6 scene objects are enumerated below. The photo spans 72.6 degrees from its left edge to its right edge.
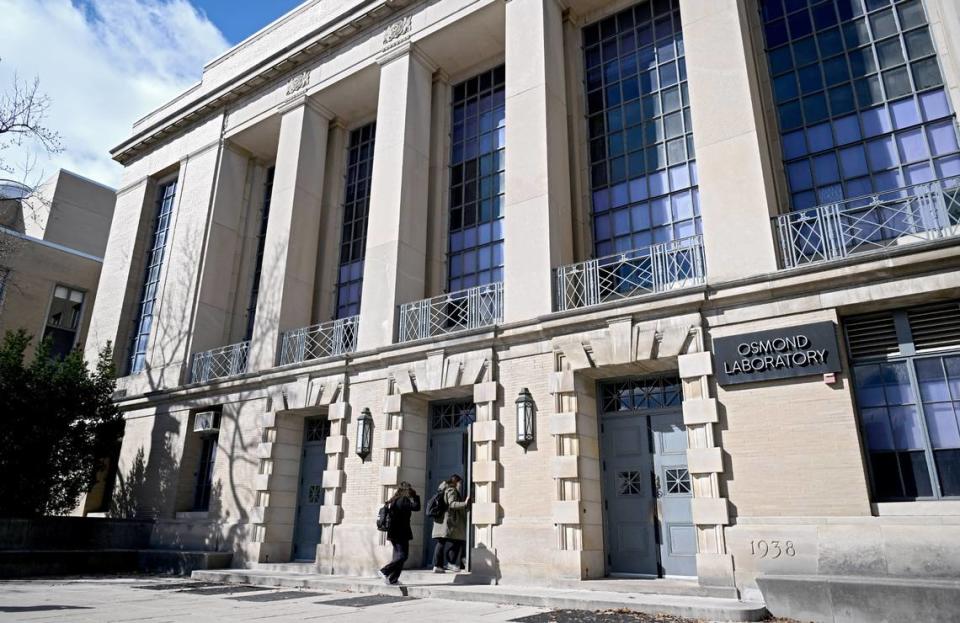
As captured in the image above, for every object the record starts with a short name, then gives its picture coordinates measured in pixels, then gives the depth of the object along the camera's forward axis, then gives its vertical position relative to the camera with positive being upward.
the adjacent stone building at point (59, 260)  27.14 +10.59
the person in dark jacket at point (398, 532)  12.01 -0.22
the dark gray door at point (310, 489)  16.56 +0.73
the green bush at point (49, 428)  17.72 +2.45
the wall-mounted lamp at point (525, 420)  12.35 +1.82
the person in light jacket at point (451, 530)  12.75 -0.19
